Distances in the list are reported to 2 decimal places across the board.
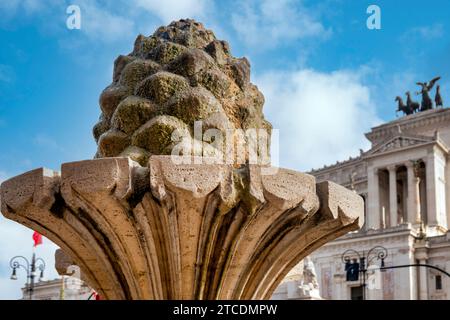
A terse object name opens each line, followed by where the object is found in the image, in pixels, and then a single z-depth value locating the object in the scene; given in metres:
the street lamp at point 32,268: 31.62
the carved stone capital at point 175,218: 5.12
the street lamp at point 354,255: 46.97
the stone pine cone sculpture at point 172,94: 5.91
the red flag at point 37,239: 30.77
